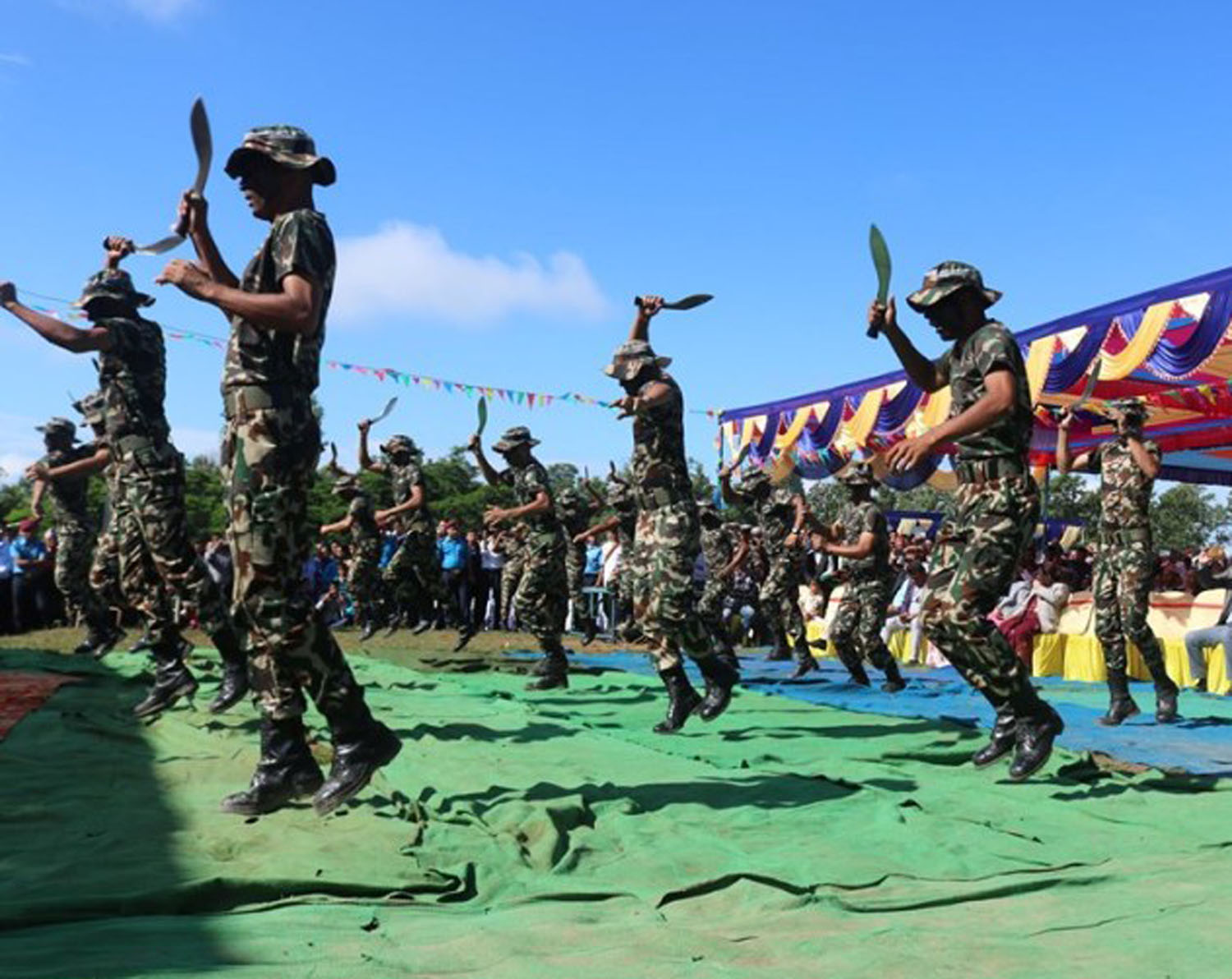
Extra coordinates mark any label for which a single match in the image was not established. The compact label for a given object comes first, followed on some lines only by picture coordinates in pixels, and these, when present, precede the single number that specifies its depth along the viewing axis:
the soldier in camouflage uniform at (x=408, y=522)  12.62
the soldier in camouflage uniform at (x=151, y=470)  6.26
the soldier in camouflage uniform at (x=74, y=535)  10.74
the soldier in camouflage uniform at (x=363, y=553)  14.23
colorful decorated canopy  11.90
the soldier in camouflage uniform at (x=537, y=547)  9.42
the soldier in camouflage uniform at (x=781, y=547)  11.59
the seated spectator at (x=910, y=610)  14.65
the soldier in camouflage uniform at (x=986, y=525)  4.80
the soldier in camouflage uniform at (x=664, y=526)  6.38
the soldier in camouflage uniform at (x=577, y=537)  14.56
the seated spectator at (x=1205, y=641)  10.49
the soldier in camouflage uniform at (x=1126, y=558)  7.50
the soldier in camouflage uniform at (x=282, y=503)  3.79
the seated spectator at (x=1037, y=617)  12.64
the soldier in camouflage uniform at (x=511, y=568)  14.29
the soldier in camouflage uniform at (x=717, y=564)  10.66
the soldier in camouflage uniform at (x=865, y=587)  9.48
